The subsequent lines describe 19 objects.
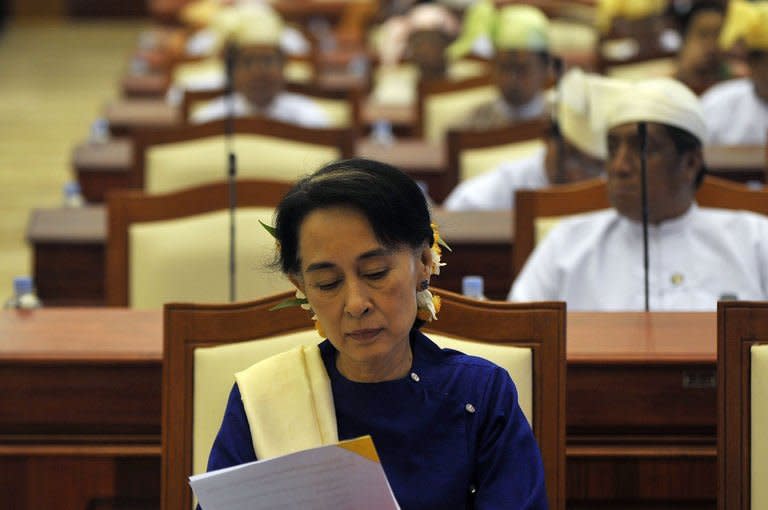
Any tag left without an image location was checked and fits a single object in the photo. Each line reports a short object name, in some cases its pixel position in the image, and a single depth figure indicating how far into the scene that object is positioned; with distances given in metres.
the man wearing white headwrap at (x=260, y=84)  13.11
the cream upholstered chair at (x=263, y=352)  5.05
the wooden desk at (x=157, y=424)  5.74
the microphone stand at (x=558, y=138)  9.54
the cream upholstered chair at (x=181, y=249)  7.48
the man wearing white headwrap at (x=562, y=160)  8.89
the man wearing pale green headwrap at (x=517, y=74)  12.70
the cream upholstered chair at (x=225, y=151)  9.92
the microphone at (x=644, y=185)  7.03
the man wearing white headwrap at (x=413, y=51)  15.98
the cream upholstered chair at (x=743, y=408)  4.93
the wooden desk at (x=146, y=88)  16.69
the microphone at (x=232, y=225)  7.34
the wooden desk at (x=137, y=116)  13.97
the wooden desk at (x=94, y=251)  8.87
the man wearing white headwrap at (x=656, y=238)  7.39
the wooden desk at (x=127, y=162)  11.27
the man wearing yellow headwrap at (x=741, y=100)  12.53
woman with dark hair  4.16
